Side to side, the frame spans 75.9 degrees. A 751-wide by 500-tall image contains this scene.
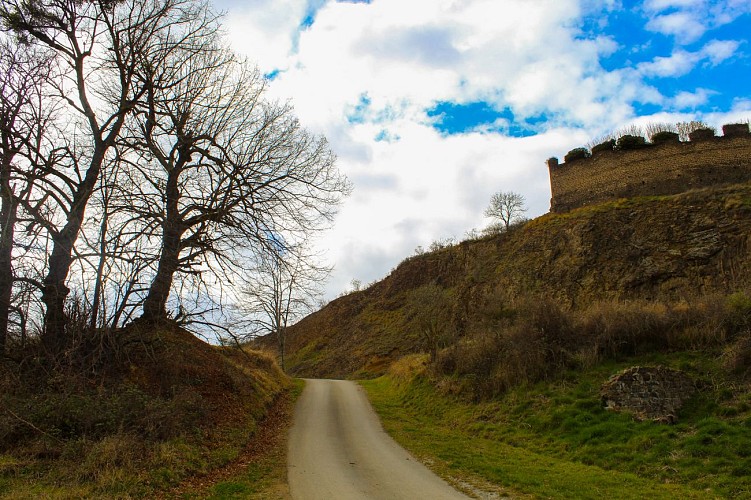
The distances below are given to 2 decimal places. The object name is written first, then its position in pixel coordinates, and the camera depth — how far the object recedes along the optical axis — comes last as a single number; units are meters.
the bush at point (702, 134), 30.42
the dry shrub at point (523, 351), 15.80
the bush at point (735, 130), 29.73
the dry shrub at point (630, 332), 15.35
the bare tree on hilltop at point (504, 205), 48.16
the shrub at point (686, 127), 34.97
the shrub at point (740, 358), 12.15
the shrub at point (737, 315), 13.96
